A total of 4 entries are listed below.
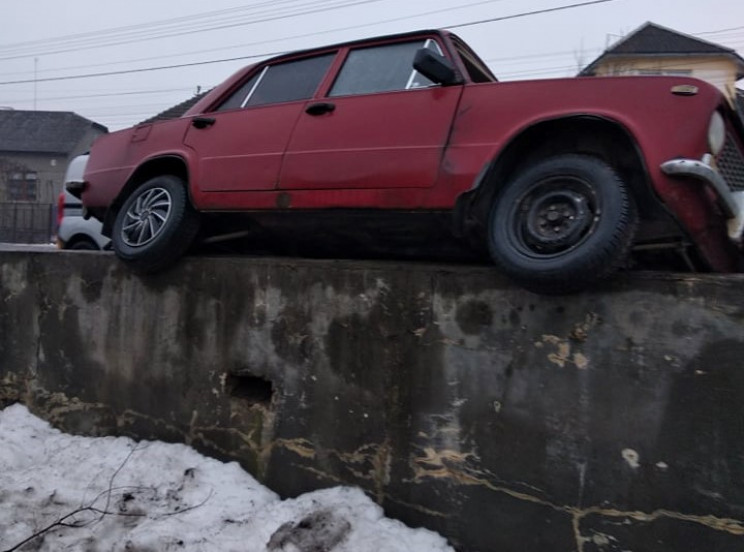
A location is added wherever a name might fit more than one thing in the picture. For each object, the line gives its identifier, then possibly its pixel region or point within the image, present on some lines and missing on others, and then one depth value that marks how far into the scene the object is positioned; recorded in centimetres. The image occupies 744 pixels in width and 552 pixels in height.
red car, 298
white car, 809
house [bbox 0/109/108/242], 3953
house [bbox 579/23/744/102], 1978
